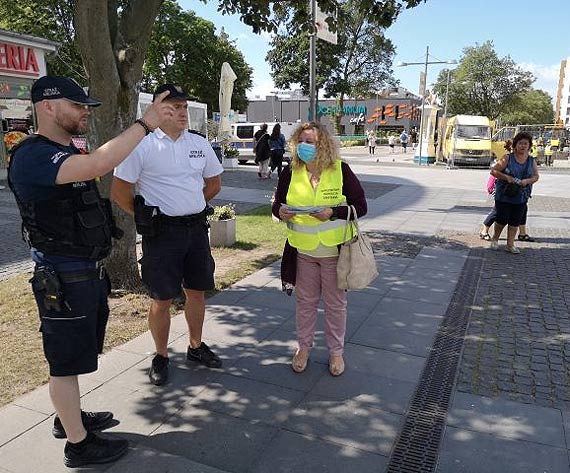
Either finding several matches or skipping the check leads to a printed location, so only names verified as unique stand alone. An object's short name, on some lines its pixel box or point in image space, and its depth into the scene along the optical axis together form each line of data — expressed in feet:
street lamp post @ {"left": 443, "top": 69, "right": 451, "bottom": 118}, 149.16
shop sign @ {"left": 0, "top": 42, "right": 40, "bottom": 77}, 41.68
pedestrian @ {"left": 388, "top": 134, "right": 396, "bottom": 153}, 119.03
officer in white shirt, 10.25
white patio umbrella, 53.72
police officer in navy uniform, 7.09
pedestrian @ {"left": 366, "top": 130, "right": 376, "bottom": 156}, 112.37
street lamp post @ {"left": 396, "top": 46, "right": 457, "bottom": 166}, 78.56
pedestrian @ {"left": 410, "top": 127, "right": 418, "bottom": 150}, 150.71
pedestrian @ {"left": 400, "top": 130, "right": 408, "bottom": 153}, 116.57
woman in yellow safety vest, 10.93
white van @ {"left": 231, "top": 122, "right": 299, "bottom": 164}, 79.21
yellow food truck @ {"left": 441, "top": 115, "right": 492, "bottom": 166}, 78.43
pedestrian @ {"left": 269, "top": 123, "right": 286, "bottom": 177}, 51.21
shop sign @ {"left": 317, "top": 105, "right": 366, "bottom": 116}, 217.68
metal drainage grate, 8.83
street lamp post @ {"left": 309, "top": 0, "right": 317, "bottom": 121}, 20.70
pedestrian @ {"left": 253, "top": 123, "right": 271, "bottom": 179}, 51.06
